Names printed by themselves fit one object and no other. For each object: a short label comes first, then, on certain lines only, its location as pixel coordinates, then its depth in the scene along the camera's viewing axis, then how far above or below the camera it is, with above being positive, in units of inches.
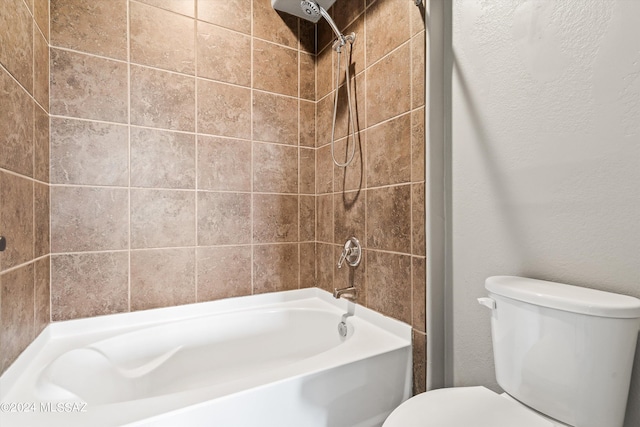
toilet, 28.1 -15.3
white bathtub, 33.9 -22.1
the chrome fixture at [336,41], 61.9 +35.8
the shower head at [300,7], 65.0 +47.8
